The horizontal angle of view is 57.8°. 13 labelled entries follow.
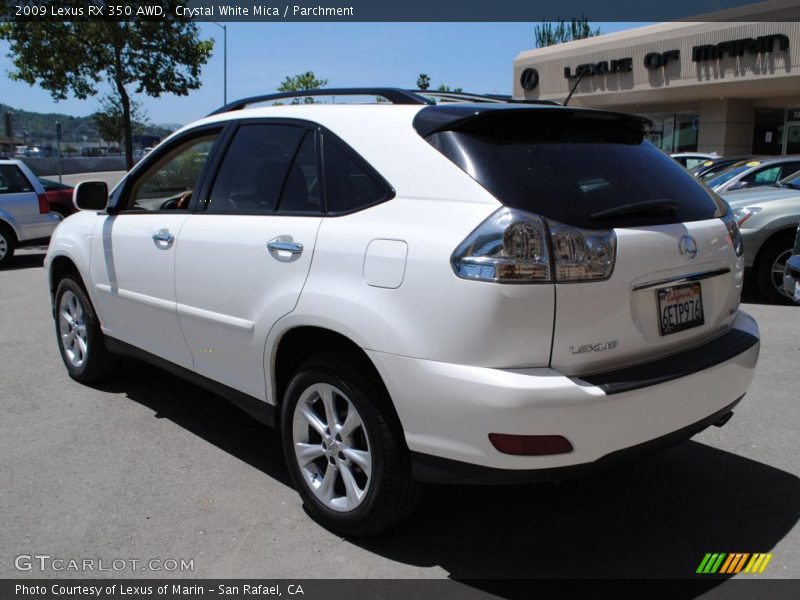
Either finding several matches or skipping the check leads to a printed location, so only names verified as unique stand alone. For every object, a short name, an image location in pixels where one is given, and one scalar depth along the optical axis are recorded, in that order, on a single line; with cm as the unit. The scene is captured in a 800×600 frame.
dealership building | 2217
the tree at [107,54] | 1876
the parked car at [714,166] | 1393
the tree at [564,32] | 4578
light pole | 4039
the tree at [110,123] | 2654
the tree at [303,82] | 5081
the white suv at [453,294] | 254
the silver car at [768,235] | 787
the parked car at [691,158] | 1715
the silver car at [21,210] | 1173
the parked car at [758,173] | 1100
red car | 1508
